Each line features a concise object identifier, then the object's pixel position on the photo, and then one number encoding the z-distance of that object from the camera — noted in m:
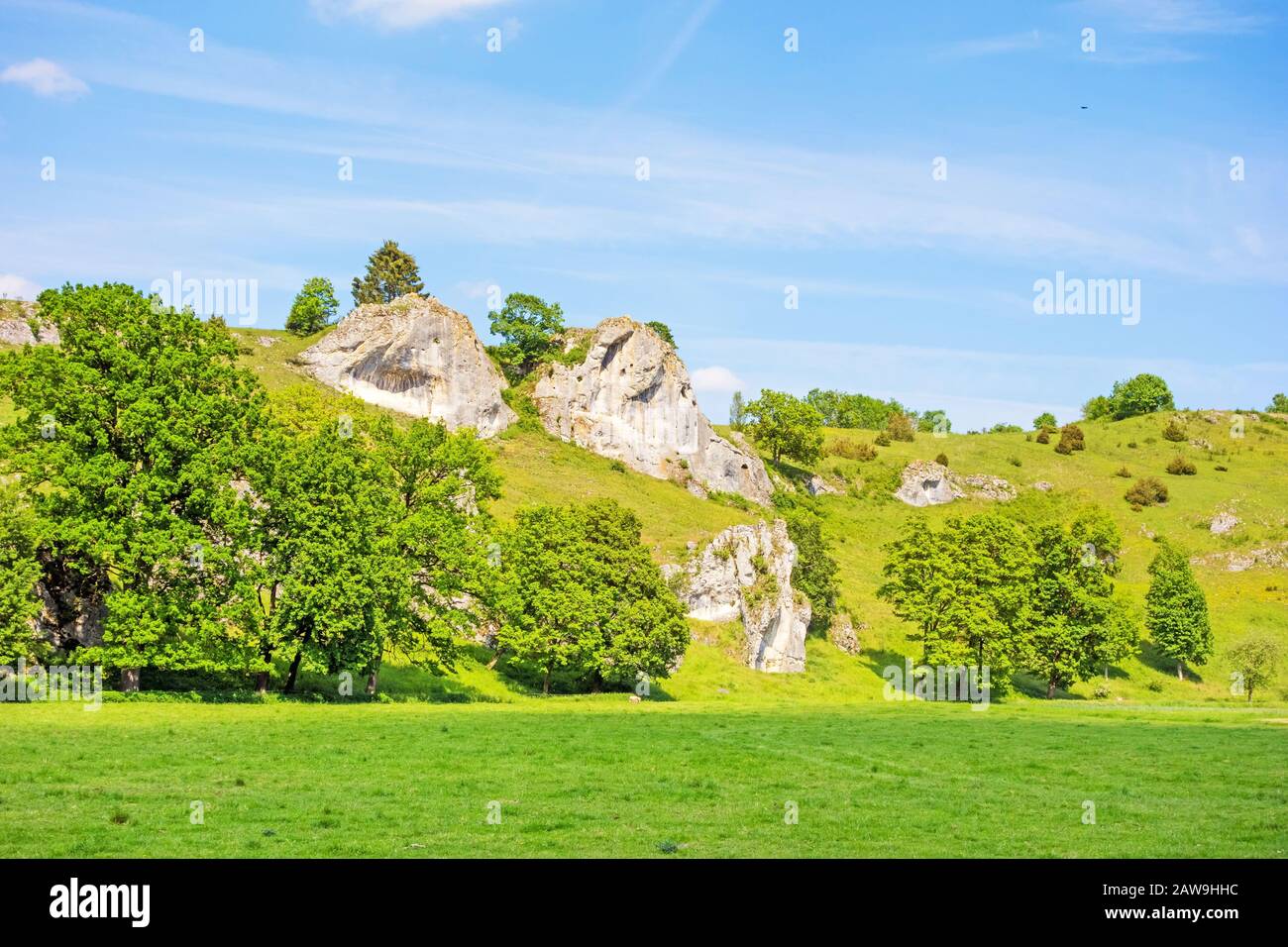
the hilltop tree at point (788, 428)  160.75
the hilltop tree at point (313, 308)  155.25
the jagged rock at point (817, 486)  160.38
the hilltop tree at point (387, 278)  173.00
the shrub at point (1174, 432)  183.25
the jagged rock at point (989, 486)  161.62
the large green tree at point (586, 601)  70.00
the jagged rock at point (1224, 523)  143.51
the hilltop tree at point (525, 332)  156.75
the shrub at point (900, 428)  188.00
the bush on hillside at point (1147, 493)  152.62
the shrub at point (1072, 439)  178.75
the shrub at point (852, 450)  174.75
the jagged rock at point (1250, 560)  133.00
